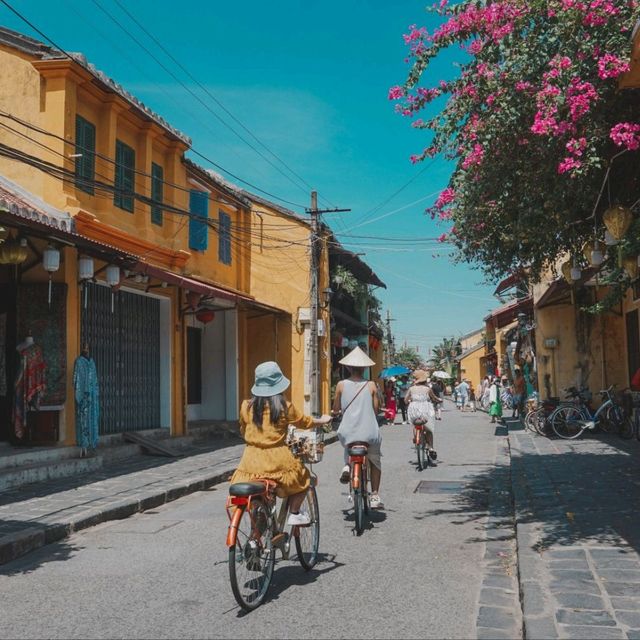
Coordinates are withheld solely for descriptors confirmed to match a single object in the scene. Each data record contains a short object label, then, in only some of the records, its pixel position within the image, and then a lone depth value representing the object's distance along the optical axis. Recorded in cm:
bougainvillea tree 625
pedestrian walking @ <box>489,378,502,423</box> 2431
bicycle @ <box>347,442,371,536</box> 742
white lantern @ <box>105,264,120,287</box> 1238
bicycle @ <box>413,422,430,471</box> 1253
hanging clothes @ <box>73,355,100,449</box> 1212
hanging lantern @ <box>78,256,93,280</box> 1211
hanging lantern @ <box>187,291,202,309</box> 1634
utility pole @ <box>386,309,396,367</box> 6506
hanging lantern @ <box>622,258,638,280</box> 892
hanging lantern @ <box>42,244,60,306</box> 1095
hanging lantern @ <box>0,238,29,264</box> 1040
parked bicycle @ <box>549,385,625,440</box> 1698
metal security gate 1383
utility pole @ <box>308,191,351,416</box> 2177
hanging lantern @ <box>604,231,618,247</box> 798
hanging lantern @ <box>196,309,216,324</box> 1767
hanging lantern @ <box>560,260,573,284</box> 1004
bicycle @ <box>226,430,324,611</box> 486
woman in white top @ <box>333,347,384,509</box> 785
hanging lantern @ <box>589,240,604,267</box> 853
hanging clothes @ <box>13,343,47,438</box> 1169
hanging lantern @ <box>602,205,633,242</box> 736
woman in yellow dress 544
